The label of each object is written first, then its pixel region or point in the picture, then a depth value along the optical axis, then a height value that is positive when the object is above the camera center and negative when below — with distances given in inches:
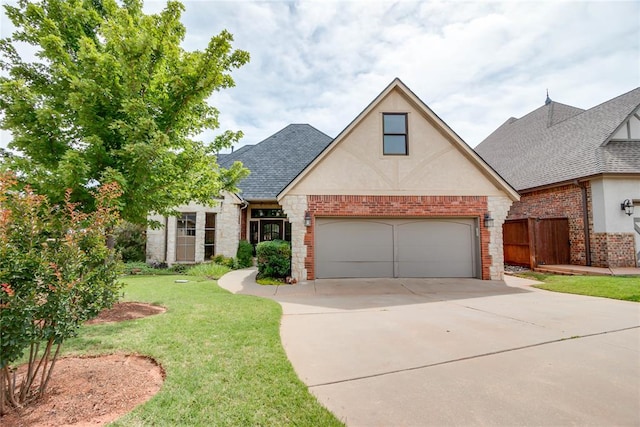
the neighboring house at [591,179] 451.2 +89.8
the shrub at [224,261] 543.5 -54.5
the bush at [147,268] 493.0 -64.3
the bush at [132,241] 553.0 -17.6
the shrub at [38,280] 96.3 -17.7
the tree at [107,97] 199.5 +98.2
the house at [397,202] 400.5 +41.0
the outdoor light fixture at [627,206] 447.5 +38.4
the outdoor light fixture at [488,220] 403.9 +16.0
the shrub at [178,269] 512.9 -65.7
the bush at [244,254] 562.3 -44.2
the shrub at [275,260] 406.0 -39.9
